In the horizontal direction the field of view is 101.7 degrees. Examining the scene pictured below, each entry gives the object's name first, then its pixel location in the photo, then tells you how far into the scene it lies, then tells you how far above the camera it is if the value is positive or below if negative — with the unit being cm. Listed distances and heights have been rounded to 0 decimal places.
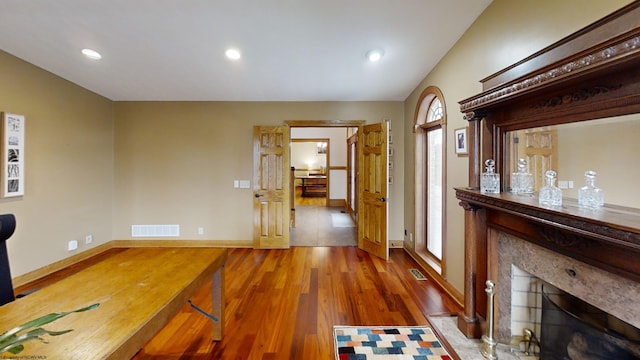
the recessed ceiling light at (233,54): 288 +143
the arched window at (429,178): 342 +2
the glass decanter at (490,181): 179 -2
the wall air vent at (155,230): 450 -85
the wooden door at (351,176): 661 +8
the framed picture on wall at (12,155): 285 +30
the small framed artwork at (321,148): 1211 +146
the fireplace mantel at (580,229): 97 -22
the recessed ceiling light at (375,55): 284 +139
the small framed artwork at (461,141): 250 +38
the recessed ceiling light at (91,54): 291 +145
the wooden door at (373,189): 385 -15
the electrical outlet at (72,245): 367 -91
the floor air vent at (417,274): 323 -122
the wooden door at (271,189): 439 -15
